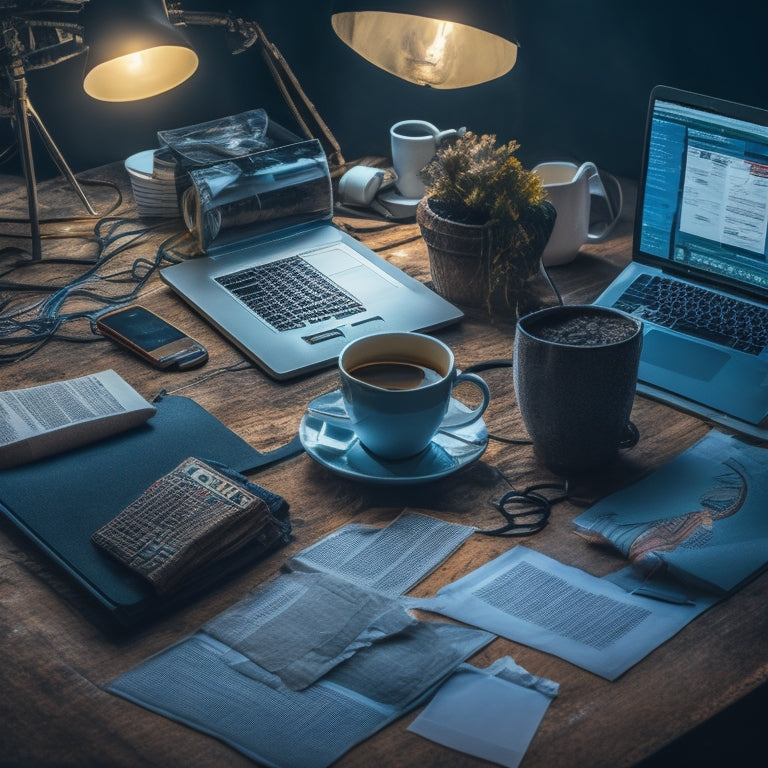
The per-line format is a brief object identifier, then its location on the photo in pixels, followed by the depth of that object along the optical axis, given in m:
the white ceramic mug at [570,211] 1.60
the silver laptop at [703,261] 1.31
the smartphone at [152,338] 1.39
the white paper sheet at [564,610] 0.93
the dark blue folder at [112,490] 0.99
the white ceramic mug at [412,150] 1.84
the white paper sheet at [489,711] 0.83
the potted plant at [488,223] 1.44
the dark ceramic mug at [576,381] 1.11
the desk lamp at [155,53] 1.57
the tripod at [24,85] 1.62
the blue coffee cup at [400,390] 1.12
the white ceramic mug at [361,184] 1.85
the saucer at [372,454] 1.15
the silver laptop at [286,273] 1.45
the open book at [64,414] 1.17
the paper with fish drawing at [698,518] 1.01
